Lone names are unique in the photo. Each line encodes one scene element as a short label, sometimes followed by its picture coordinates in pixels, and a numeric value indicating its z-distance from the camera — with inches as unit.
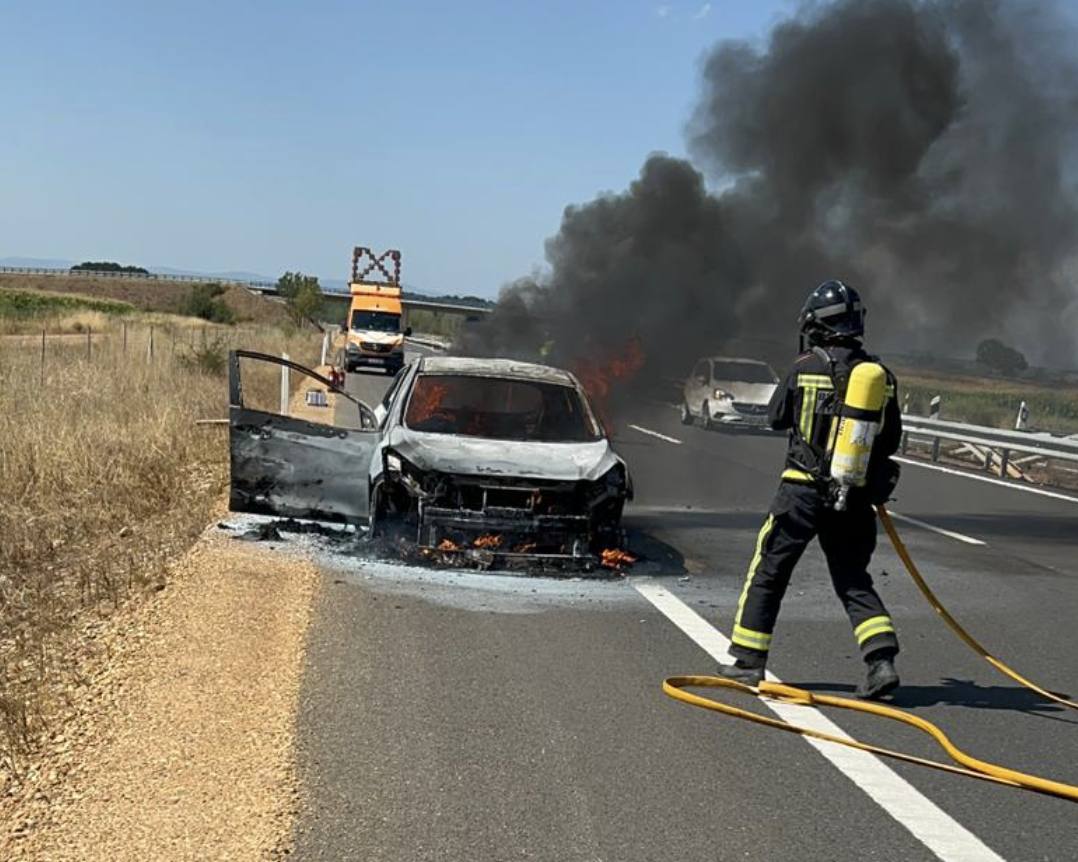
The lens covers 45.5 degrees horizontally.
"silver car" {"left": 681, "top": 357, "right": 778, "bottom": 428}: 980.6
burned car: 336.2
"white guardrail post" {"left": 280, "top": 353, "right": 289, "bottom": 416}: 713.0
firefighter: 232.2
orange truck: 1601.9
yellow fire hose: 189.3
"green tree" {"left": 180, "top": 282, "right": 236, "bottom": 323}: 3518.7
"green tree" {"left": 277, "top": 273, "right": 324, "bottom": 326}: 2549.2
